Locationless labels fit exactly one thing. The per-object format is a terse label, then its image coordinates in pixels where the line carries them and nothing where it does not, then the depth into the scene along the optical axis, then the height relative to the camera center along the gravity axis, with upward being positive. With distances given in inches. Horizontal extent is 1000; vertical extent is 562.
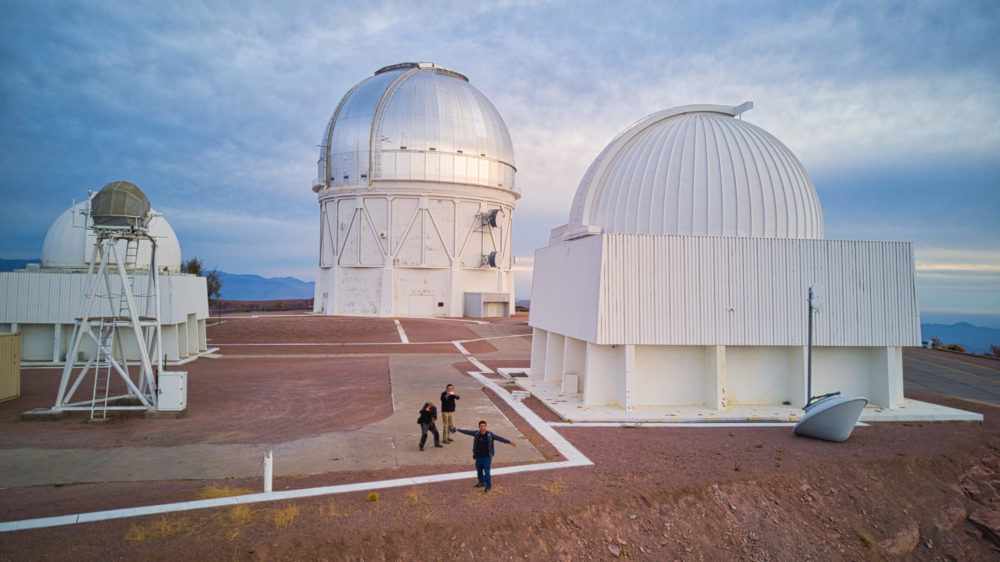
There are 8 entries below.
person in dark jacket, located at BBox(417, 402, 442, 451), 531.8 -110.4
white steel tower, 639.1 +8.5
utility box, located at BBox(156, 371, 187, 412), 646.5 -108.4
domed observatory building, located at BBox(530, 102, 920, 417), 695.1 +23.0
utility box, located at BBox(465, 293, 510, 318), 1925.4 +4.1
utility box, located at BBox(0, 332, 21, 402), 711.1 -88.7
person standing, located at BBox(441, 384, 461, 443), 553.9 -103.7
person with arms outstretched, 421.4 -112.5
